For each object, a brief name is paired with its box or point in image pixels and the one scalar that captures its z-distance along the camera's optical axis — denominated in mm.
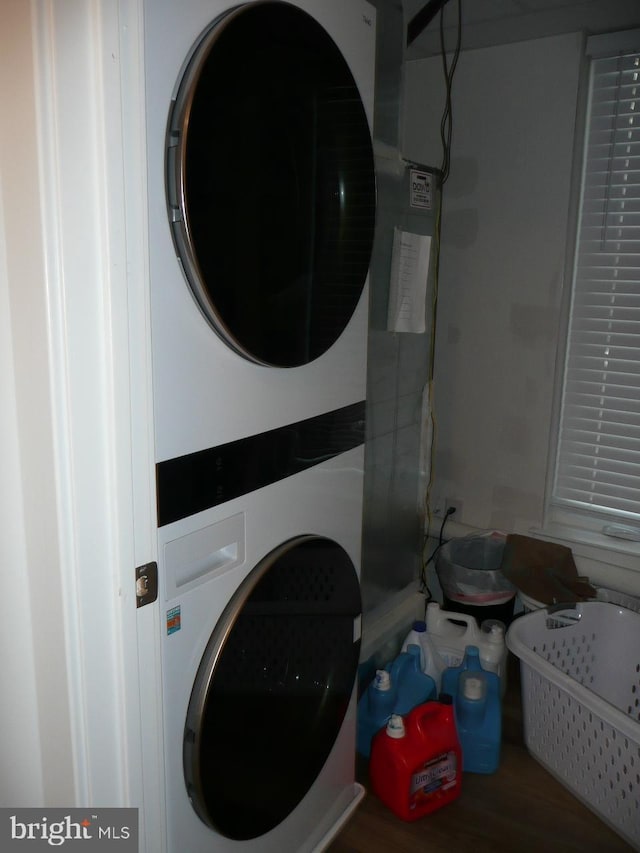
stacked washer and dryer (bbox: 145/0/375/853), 878
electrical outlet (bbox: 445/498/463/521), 2496
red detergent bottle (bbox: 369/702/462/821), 1584
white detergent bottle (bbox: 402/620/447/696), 1952
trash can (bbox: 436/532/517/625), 2178
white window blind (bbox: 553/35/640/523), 2047
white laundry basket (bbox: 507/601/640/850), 1544
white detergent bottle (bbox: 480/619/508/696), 1959
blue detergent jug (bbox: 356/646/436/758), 1754
